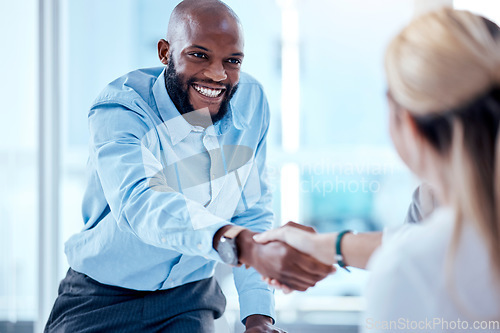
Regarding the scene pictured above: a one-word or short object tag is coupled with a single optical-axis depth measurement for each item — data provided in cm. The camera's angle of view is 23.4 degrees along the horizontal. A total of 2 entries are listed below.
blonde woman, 179
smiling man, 224
